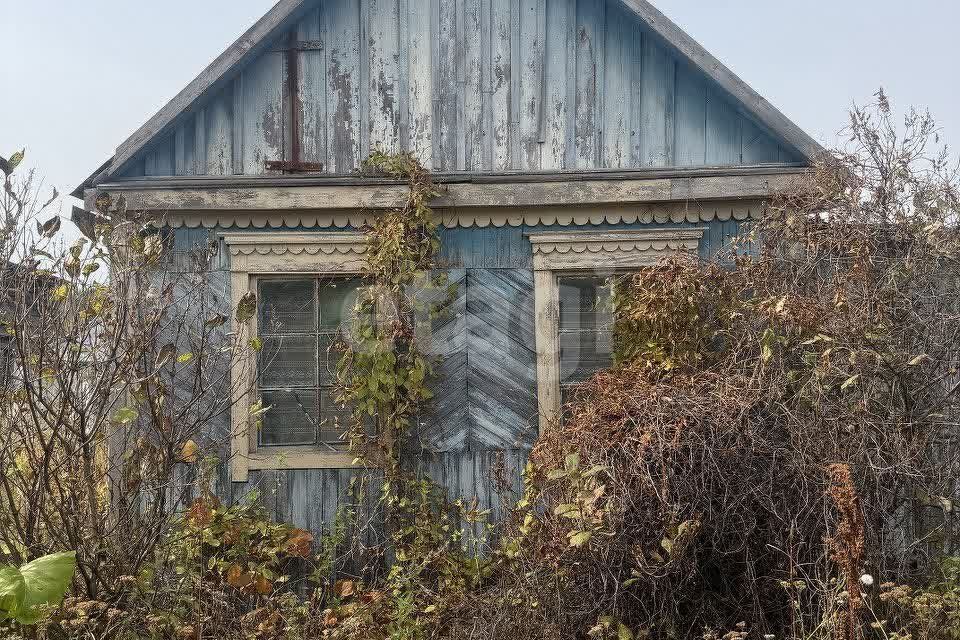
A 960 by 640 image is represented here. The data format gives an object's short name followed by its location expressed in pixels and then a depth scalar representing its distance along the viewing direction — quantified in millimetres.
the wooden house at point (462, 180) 6152
